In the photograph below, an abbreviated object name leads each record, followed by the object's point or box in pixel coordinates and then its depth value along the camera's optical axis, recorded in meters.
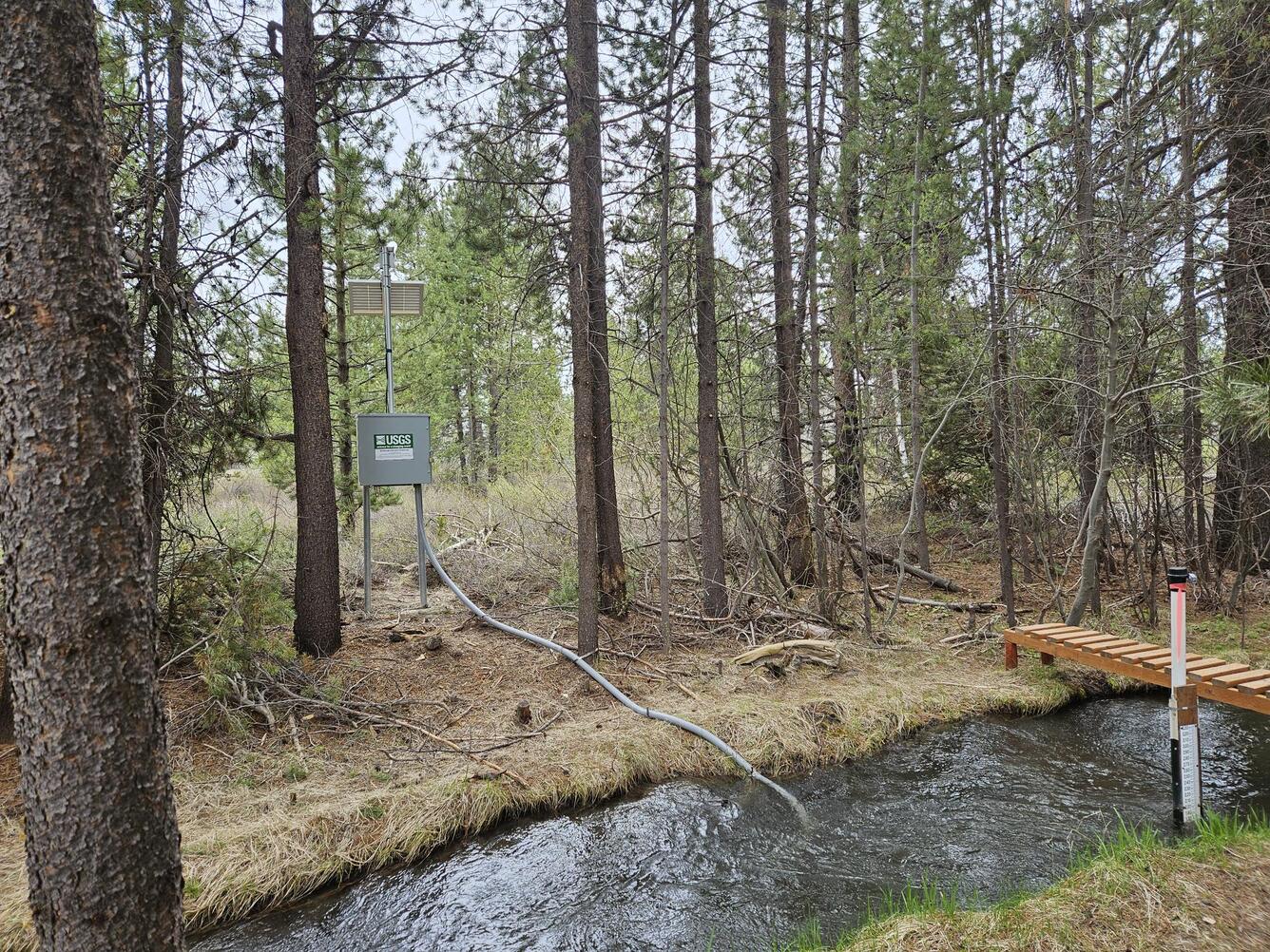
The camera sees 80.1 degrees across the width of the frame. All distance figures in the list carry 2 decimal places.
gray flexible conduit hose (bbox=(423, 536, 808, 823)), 4.71
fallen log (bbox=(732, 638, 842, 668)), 6.49
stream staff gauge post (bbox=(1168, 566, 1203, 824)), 3.91
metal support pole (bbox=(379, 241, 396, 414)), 7.00
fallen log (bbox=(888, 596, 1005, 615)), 7.97
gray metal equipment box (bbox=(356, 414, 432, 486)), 6.72
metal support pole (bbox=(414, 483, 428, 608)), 7.52
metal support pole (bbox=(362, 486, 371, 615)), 6.71
